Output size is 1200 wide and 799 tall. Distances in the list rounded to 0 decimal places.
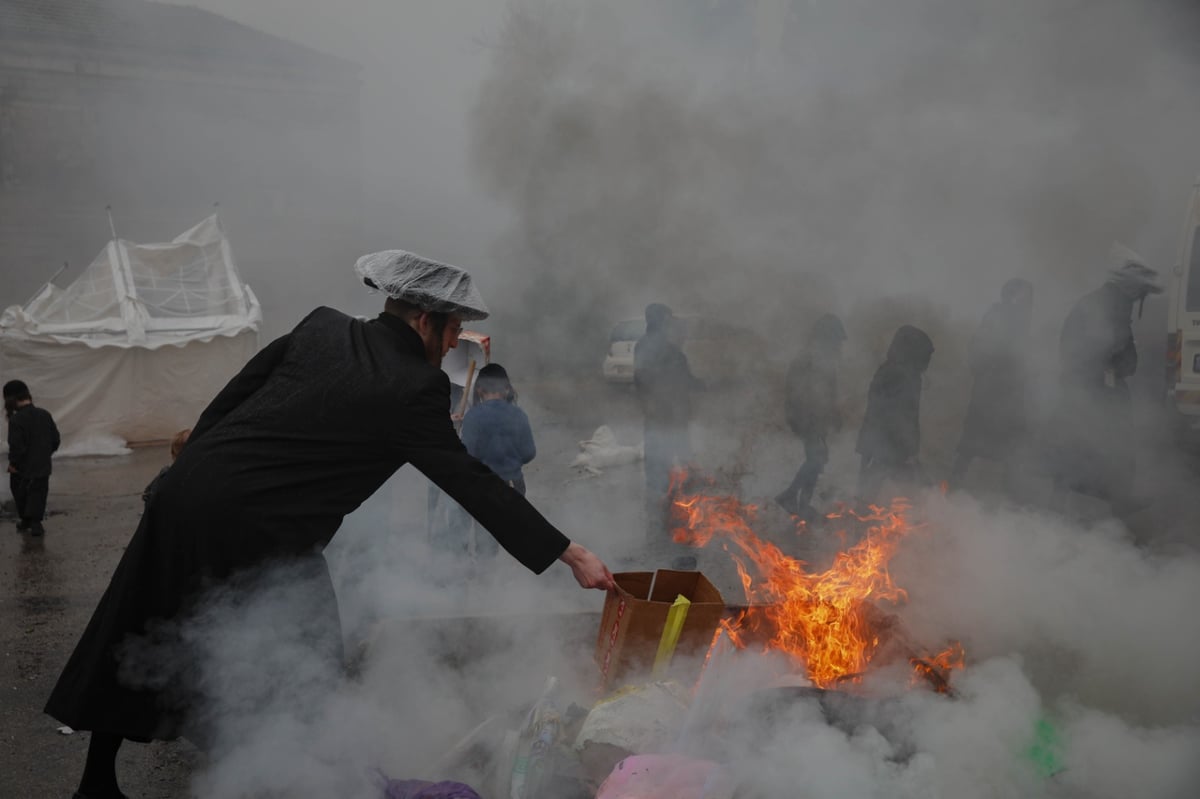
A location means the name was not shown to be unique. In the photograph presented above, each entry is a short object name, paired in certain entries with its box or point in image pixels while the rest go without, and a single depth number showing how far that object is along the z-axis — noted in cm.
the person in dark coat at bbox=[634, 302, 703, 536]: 584
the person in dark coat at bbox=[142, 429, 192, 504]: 475
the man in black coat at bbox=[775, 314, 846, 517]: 557
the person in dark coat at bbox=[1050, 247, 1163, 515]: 473
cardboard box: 238
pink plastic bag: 190
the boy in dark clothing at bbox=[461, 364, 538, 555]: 458
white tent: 807
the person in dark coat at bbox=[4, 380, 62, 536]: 592
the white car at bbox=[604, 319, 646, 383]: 968
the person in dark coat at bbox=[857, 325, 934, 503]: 531
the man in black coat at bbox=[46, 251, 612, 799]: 200
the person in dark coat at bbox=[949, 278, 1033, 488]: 514
